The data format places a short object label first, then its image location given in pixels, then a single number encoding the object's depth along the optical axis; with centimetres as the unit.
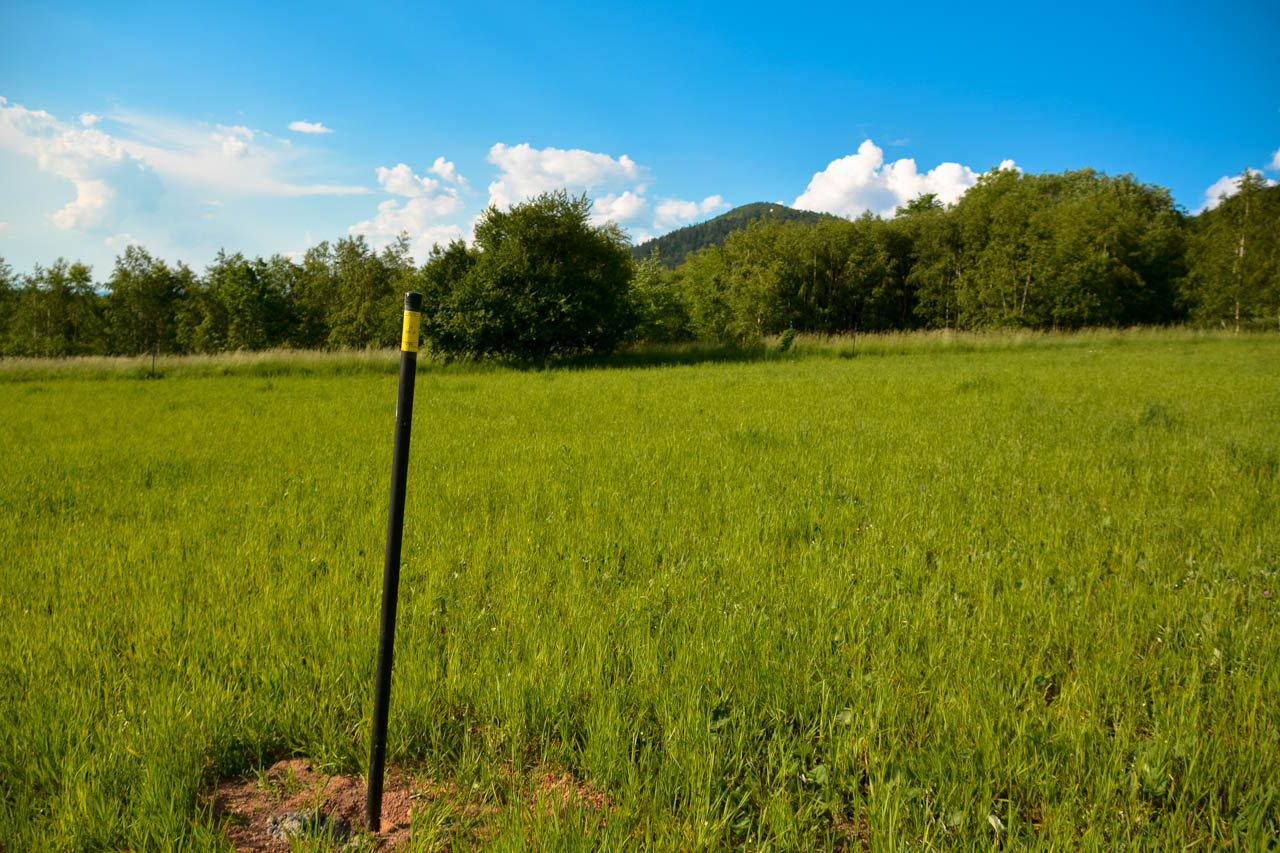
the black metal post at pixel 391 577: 193
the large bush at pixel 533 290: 2633
